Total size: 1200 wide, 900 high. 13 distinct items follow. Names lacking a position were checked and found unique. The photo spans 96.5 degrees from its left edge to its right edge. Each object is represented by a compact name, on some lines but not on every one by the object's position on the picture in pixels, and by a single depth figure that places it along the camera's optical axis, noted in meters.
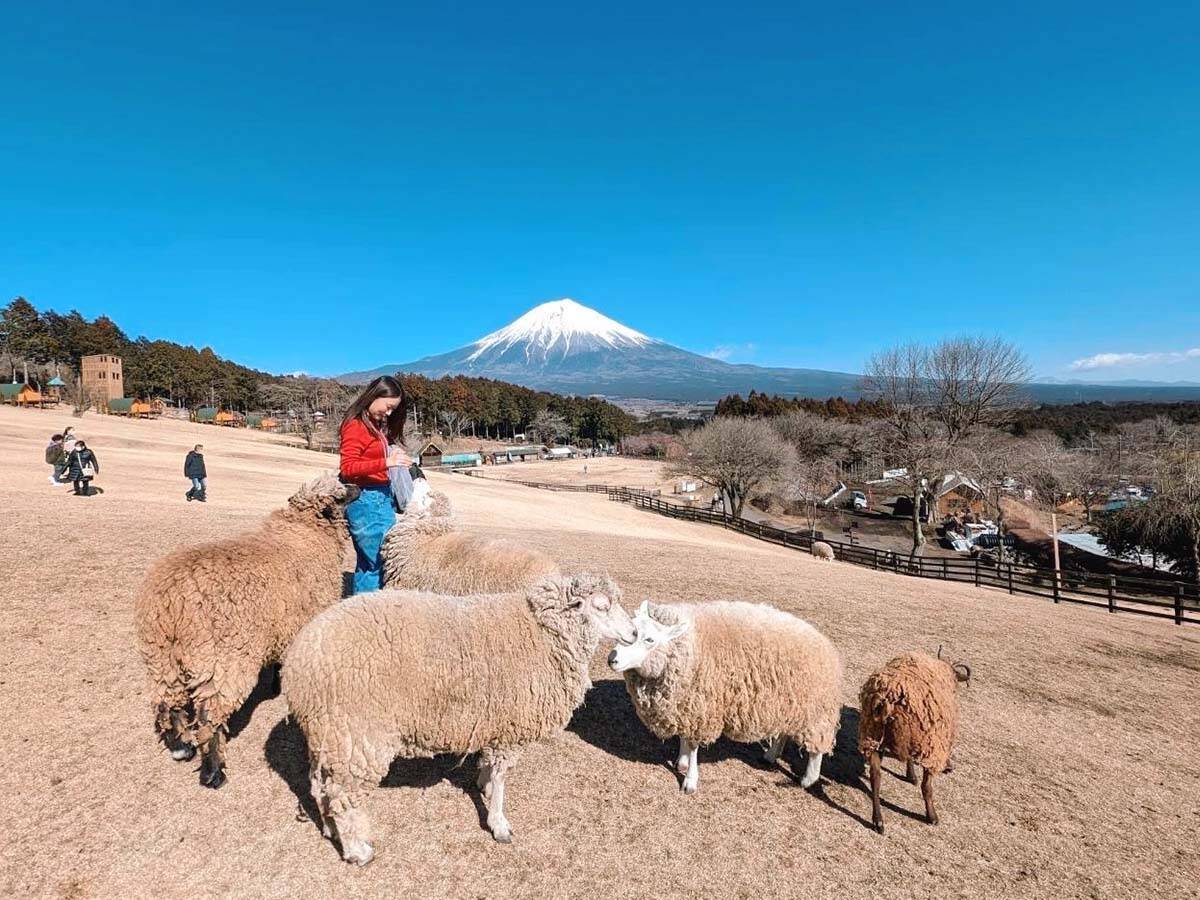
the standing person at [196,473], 16.77
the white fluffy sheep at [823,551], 22.09
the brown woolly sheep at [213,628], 3.87
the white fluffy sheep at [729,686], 4.57
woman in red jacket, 4.65
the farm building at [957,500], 45.72
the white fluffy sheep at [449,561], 5.52
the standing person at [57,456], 15.93
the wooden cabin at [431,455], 65.06
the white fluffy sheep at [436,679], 3.38
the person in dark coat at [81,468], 14.70
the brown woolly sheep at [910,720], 4.27
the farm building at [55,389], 58.26
